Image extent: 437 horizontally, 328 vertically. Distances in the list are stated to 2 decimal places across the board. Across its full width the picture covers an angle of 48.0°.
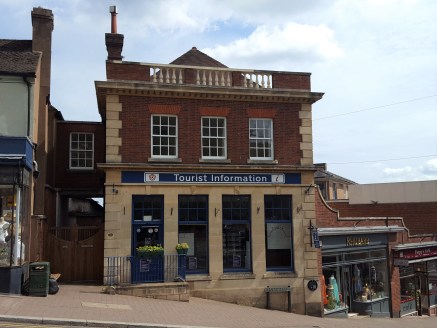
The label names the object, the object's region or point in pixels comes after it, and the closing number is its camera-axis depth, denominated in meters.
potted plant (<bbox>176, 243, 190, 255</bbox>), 17.48
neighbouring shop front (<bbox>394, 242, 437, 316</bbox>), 23.36
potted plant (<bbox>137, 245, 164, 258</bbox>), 16.88
